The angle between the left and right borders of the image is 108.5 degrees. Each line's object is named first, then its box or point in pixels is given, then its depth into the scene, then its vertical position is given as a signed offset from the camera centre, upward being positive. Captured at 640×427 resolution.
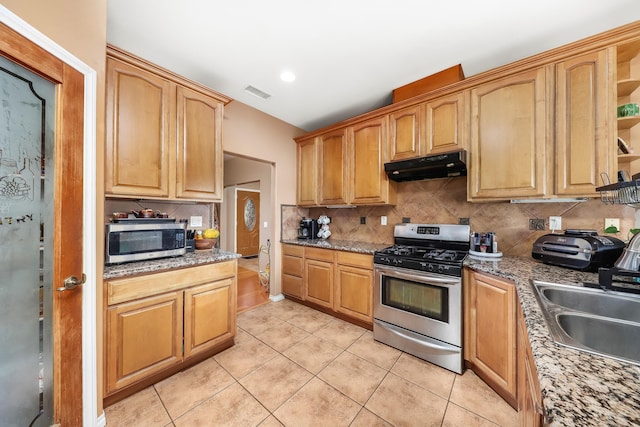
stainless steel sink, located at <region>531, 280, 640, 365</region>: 0.85 -0.42
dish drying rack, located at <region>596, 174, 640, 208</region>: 1.08 +0.11
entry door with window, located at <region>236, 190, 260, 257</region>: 6.27 -0.25
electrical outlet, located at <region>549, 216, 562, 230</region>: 1.93 -0.07
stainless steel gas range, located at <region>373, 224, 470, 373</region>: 1.86 -0.73
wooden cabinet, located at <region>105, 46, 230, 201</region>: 1.67 +0.65
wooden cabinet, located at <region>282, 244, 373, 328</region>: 2.51 -0.82
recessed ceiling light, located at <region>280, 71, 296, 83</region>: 2.22 +1.35
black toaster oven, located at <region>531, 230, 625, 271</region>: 1.45 -0.24
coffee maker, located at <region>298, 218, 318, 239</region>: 3.43 -0.24
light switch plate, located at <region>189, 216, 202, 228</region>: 2.40 -0.09
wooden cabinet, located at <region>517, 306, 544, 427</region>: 0.62 -0.58
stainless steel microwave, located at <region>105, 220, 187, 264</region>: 1.61 -0.21
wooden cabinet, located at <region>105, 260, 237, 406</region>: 1.50 -0.82
